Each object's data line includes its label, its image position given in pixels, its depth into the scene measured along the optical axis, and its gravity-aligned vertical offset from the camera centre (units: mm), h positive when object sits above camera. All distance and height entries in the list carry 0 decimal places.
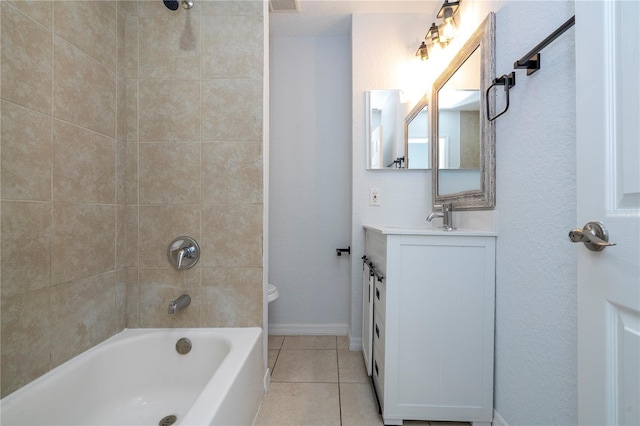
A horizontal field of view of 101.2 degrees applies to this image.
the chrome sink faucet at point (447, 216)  1529 -13
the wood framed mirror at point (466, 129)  1258 +492
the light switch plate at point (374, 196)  1985 +134
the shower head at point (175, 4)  1331 +1071
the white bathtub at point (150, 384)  886 -709
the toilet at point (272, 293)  1819 -567
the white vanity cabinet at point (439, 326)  1195 -513
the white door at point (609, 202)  570 +29
